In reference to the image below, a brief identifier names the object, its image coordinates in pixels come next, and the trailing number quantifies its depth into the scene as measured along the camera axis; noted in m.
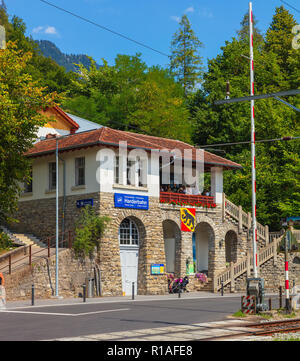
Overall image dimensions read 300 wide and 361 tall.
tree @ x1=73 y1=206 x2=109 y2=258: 36.84
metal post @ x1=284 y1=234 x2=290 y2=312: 22.72
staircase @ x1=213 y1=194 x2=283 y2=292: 43.44
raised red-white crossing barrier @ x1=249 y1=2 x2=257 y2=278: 25.78
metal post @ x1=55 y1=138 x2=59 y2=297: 34.09
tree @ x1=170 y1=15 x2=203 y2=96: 76.50
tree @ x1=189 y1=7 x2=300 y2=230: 52.16
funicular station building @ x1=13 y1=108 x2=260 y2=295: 38.22
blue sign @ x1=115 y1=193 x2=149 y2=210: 38.50
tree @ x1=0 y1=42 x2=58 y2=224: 34.88
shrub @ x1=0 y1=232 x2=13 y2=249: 36.14
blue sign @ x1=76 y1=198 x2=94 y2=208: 38.12
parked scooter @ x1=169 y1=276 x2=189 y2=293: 41.16
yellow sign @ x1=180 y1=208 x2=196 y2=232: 42.75
